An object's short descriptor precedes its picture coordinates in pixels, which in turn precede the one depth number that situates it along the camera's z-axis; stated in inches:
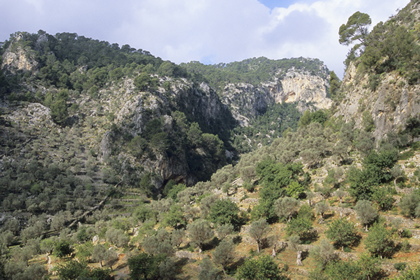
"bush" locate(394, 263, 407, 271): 1129.0
